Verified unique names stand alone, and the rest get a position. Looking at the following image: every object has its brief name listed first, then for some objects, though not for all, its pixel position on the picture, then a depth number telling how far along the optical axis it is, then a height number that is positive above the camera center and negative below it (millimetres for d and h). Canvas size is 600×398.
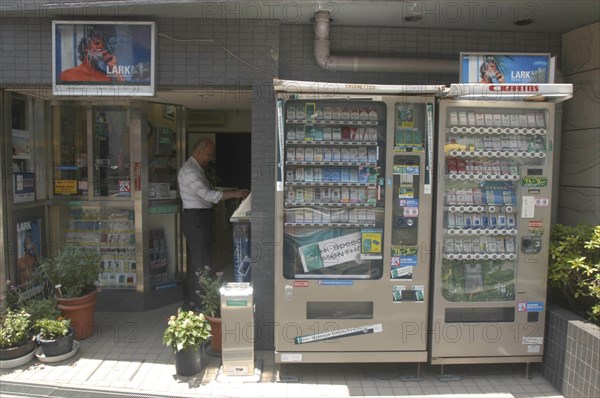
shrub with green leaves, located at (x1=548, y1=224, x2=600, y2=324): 3867 -813
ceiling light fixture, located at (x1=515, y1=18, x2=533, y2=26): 4508 +1626
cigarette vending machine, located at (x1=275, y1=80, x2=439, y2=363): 4094 -416
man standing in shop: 5430 -337
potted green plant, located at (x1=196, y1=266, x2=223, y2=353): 4605 -1422
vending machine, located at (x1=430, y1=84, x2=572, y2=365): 4113 -399
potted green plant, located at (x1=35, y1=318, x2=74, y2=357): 4406 -1705
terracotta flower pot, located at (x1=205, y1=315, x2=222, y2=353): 4559 -1694
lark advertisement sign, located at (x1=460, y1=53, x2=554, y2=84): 4348 +1092
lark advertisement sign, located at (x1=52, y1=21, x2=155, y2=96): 4551 +1169
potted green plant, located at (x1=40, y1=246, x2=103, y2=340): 4848 -1277
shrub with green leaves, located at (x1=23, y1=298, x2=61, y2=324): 4551 -1470
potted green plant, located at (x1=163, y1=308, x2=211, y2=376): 4141 -1588
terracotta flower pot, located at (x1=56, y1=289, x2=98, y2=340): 4859 -1596
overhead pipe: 4520 +1174
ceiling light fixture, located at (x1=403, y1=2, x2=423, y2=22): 4189 +1611
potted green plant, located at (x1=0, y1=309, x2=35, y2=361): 4297 -1653
